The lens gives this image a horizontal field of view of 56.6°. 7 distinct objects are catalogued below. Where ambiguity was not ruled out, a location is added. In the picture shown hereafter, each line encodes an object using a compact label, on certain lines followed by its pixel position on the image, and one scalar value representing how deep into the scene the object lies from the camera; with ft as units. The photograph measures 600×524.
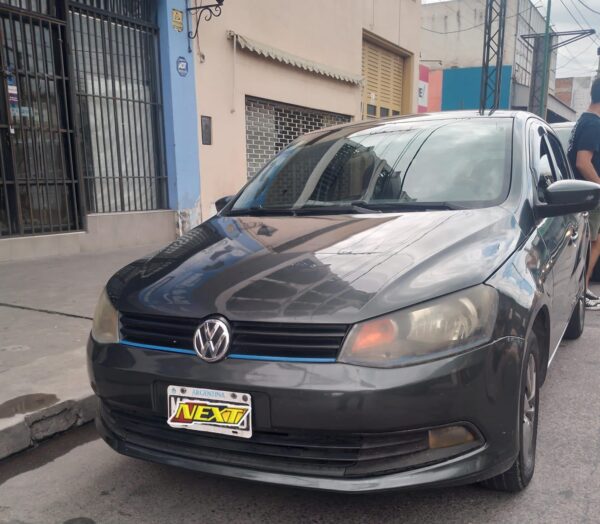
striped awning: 30.09
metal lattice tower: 58.13
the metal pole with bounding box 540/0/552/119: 74.96
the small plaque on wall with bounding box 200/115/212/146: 28.63
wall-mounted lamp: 26.78
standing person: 16.17
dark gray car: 5.75
